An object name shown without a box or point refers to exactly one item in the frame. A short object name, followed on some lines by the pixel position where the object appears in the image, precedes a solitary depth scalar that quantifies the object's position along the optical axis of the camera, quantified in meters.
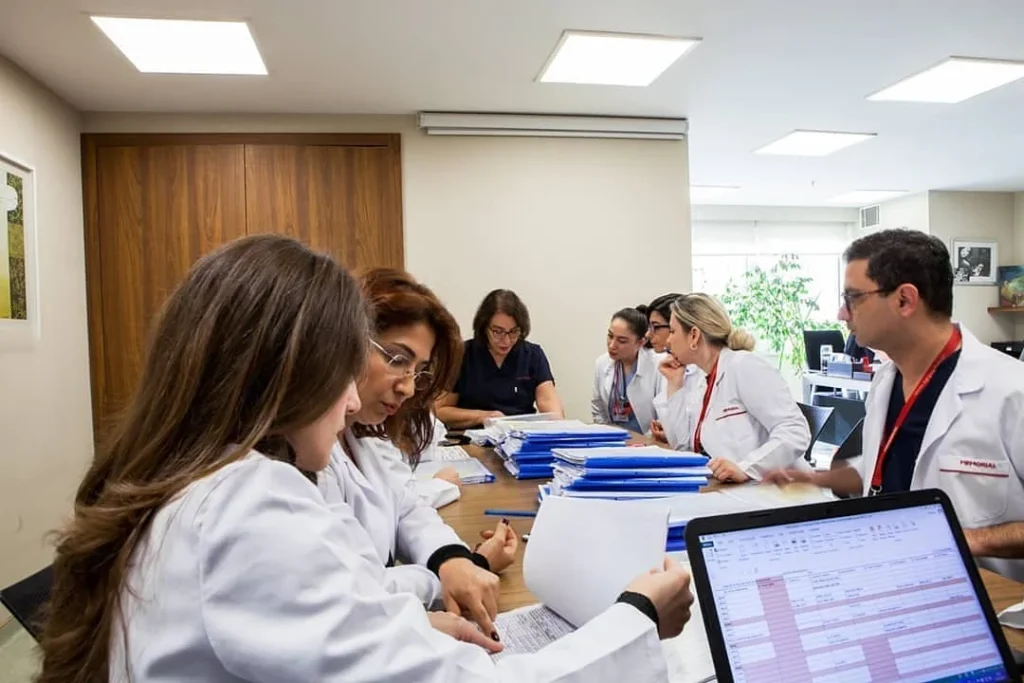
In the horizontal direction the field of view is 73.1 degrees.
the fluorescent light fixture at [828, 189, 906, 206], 7.50
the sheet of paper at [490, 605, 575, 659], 0.99
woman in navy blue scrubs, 3.53
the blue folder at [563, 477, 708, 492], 1.53
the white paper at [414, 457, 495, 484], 2.06
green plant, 8.38
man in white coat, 1.52
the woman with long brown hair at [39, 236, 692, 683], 0.62
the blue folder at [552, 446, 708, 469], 1.52
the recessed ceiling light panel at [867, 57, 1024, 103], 3.75
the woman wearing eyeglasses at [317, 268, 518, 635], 1.19
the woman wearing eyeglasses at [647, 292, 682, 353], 3.55
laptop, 0.74
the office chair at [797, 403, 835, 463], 2.96
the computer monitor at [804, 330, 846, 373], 7.22
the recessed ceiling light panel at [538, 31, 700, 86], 3.31
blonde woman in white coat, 2.45
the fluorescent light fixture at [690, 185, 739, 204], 7.18
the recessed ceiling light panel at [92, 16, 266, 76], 3.03
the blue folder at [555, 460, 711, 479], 1.53
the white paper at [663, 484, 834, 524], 1.32
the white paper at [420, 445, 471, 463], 2.37
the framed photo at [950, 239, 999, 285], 7.50
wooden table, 1.11
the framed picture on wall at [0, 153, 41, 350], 3.16
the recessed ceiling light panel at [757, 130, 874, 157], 5.14
